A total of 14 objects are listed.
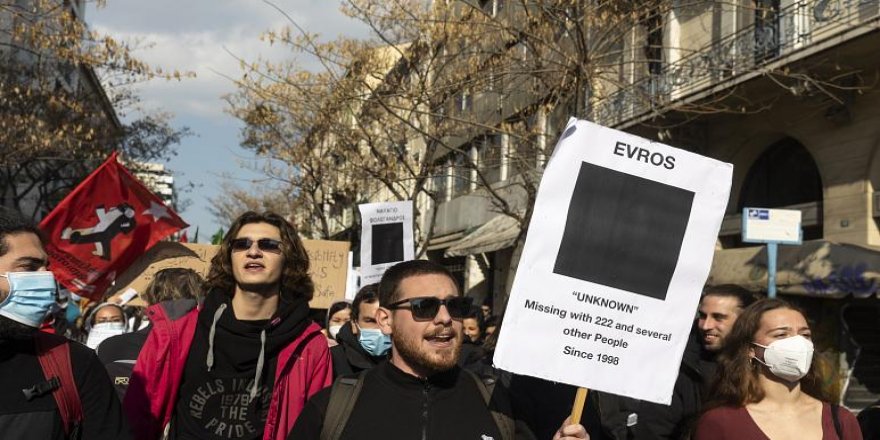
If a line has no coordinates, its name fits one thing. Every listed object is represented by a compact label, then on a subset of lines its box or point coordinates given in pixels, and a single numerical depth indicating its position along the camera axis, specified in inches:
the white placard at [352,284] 509.8
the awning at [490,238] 879.7
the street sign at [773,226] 350.4
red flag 277.4
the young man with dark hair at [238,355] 144.2
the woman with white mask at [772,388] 142.6
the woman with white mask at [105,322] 274.1
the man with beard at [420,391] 116.1
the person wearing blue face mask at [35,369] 108.6
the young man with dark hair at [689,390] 167.9
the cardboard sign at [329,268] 362.0
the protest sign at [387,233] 360.2
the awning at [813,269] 455.8
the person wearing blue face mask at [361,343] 198.8
